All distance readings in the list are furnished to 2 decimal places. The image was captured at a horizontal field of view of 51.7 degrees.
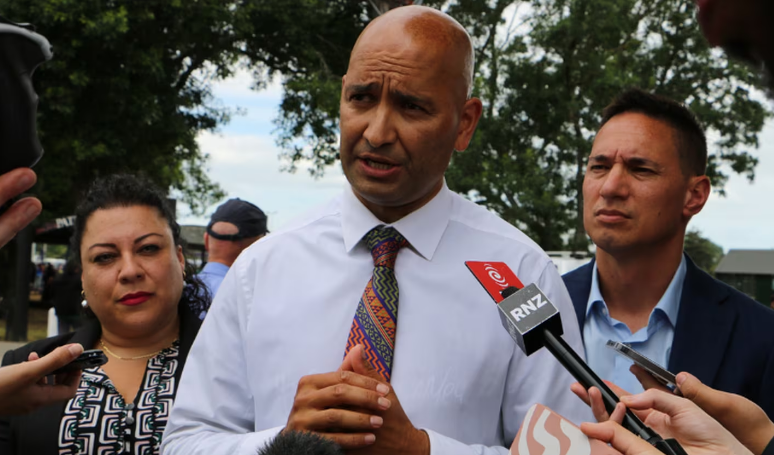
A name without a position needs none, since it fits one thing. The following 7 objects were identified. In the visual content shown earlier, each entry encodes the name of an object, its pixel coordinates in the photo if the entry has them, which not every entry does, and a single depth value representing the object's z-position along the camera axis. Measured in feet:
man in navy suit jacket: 8.89
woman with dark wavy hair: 8.94
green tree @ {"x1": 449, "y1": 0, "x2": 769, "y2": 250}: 56.44
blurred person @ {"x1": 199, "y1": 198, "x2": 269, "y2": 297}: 17.49
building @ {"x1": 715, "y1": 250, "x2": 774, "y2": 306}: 69.08
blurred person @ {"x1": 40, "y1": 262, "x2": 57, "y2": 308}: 84.74
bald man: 6.43
